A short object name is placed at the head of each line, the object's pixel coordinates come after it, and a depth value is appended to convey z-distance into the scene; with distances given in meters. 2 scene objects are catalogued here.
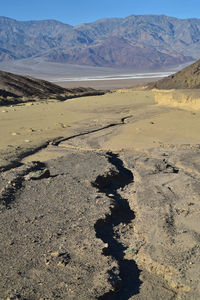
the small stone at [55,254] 2.55
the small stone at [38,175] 3.92
